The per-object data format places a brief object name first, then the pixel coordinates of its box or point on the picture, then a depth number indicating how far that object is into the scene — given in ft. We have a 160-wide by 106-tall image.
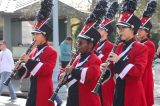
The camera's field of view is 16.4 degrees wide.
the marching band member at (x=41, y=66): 25.42
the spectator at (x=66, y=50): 58.41
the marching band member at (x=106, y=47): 30.21
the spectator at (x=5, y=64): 47.26
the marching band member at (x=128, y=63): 22.41
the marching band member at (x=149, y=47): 31.56
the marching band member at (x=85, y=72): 23.37
